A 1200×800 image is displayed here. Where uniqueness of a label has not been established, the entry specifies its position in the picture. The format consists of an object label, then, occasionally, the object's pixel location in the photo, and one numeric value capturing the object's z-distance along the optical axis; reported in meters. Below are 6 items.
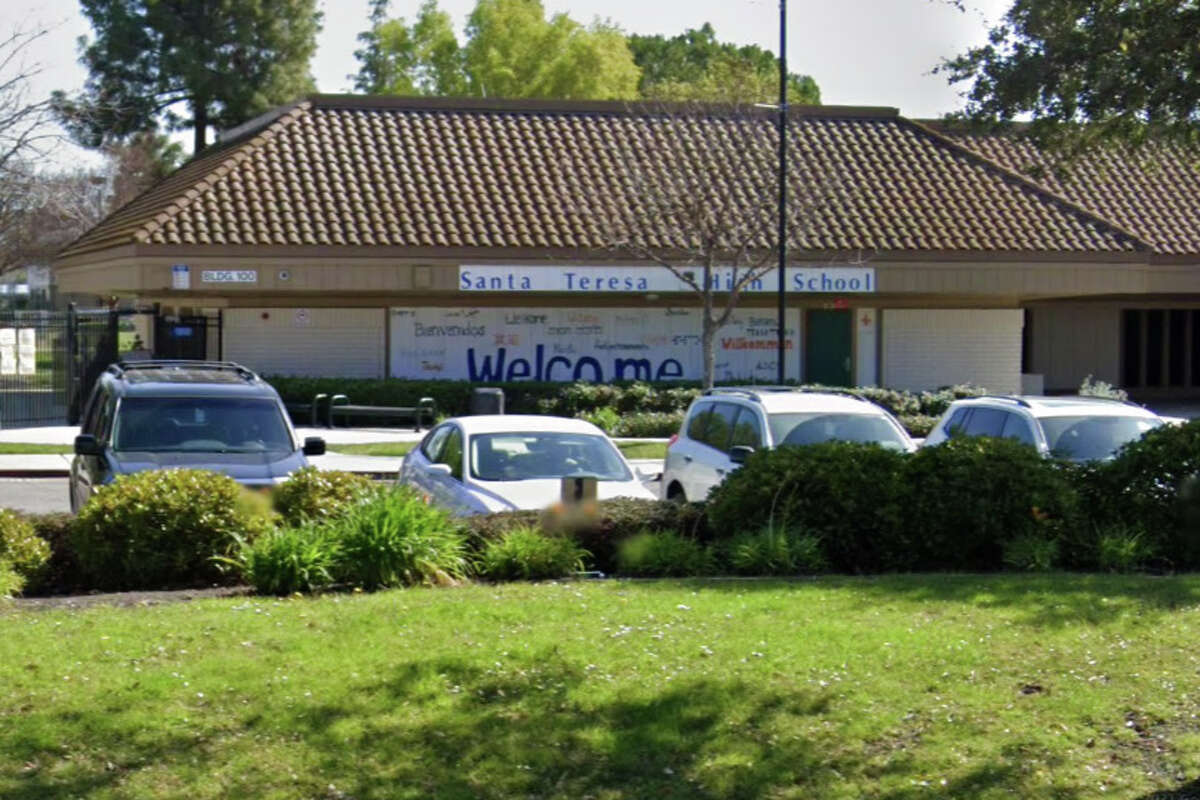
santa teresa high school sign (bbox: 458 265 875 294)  33.72
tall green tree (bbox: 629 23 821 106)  38.16
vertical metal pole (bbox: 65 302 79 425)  32.50
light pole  27.45
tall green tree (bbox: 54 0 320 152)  61.75
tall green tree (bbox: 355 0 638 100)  67.38
